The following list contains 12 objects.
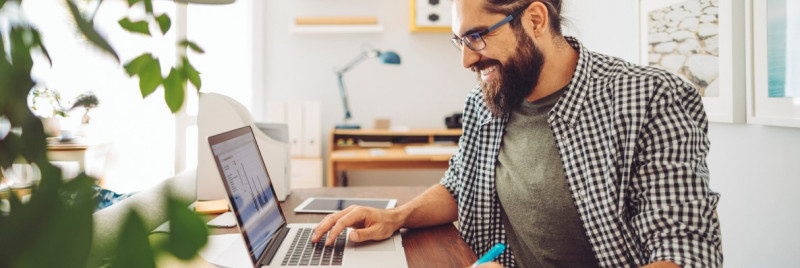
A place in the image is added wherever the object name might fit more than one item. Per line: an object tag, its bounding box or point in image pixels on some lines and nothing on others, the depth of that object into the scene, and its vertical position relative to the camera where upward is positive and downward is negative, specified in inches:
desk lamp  118.7 +19.7
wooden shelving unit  108.7 -4.4
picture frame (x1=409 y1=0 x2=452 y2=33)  131.3 +33.9
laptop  29.7 -6.8
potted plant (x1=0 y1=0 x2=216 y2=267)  6.9 -1.1
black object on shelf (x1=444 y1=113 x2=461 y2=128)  129.3 +3.4
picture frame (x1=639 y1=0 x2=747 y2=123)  55.7 +11.6
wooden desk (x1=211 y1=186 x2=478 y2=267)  34.3 -9.3
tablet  49.8 -7.8
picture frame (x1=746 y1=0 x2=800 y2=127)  46.8 +5.4
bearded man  32.6 -2.5
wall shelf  133.6 +30.9
